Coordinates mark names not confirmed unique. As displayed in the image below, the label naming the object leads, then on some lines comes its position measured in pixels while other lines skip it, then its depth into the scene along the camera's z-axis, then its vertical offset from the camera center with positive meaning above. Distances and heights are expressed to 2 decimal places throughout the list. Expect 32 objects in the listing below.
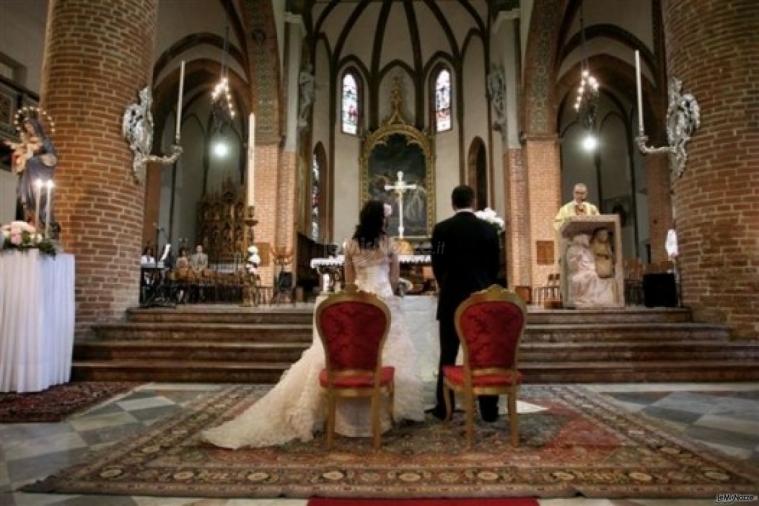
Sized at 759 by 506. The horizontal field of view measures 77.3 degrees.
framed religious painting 17.06 +4.67
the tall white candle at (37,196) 4.77 +0.98
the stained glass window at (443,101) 17.48 +7.07
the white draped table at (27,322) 4.14 -0.26
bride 2.95 -0.65
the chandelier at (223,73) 11.74 +6.24
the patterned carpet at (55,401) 3.40 -0.88
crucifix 12.96 +2.89
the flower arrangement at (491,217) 8.78 +1.39
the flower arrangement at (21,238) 4.20 +0.48
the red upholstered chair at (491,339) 2.88 -0.29
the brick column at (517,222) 11.56 +1.71
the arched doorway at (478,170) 16.08 +4.19
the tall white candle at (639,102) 5.34 +2.16
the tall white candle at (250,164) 6.49 +1.80
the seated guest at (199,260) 11.80 +0.84
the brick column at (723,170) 5.48 +1.46
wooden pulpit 6.45 +0.68
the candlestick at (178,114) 5.49 +2.07
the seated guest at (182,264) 10.19 +0.64
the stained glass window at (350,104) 17.42 +6.95
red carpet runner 2.08 -0.93
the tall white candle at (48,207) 4.81 +0.87
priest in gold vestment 6.80 +1.21
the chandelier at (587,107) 11.44 +4.68
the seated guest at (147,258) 9.06 +0.69
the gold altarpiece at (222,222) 16.78 +2.52
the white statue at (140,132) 5.88 +2.02
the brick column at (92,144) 5.51 +1.77
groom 3.34 +0.21
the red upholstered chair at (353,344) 2.83 -0.31
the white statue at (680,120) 5.95 +2.19
